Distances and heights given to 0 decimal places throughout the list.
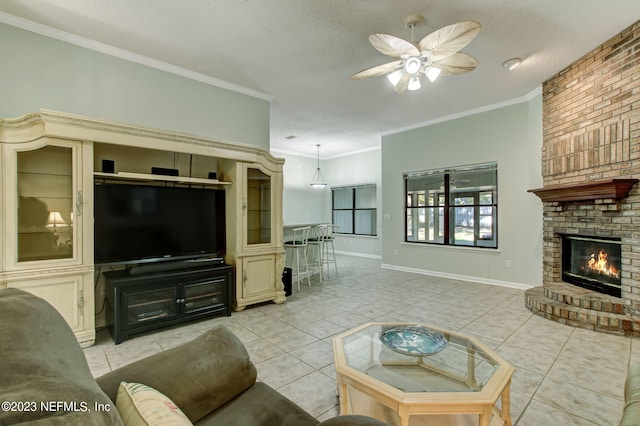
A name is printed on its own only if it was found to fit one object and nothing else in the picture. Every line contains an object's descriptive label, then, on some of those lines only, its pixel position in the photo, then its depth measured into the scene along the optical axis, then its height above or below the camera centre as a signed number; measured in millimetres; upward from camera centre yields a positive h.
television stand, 2775 -914
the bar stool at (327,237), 5570 -517
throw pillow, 732 -525
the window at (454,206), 5176 +100
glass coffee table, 1317 -880
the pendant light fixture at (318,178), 9148 +1040
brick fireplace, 2939 +390
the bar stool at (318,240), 5383 -562
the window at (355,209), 8297 +58
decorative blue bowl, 1811 -855
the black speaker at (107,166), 2912 +447
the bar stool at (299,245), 4940 -582
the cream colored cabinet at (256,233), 3625 -286
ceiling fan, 2235 +1342
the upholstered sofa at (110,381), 504 -518
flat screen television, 2891 -131
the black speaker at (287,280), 4309 -1024
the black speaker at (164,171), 3219 +445
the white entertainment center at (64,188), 2438 +201
